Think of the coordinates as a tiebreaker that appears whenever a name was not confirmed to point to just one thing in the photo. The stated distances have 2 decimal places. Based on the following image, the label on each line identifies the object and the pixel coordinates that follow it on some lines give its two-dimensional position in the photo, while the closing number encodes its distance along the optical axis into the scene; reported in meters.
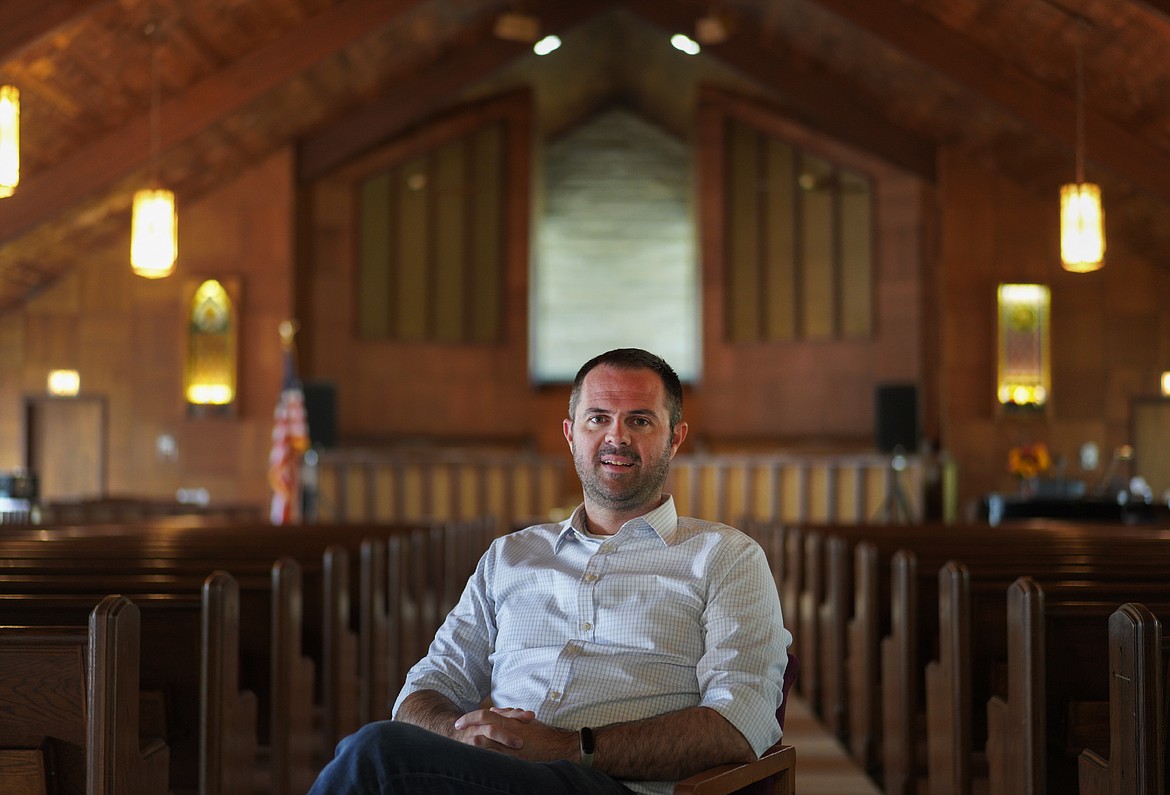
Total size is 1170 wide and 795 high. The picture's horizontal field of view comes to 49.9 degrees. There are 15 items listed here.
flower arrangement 9.85
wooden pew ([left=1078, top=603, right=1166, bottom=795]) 2.21
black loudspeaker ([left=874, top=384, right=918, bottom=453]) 11.69
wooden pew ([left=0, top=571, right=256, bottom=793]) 2.95
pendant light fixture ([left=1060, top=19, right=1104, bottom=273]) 8.26
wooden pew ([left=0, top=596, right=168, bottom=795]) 2.37
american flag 10.23
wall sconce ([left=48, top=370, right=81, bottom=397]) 12.11
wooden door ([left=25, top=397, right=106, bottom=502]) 12.16
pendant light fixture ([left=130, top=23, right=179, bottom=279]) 8.32
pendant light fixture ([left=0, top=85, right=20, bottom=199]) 6.34
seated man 2.13
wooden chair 1.99
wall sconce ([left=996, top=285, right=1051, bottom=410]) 12.01
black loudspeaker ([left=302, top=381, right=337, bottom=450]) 11.68
